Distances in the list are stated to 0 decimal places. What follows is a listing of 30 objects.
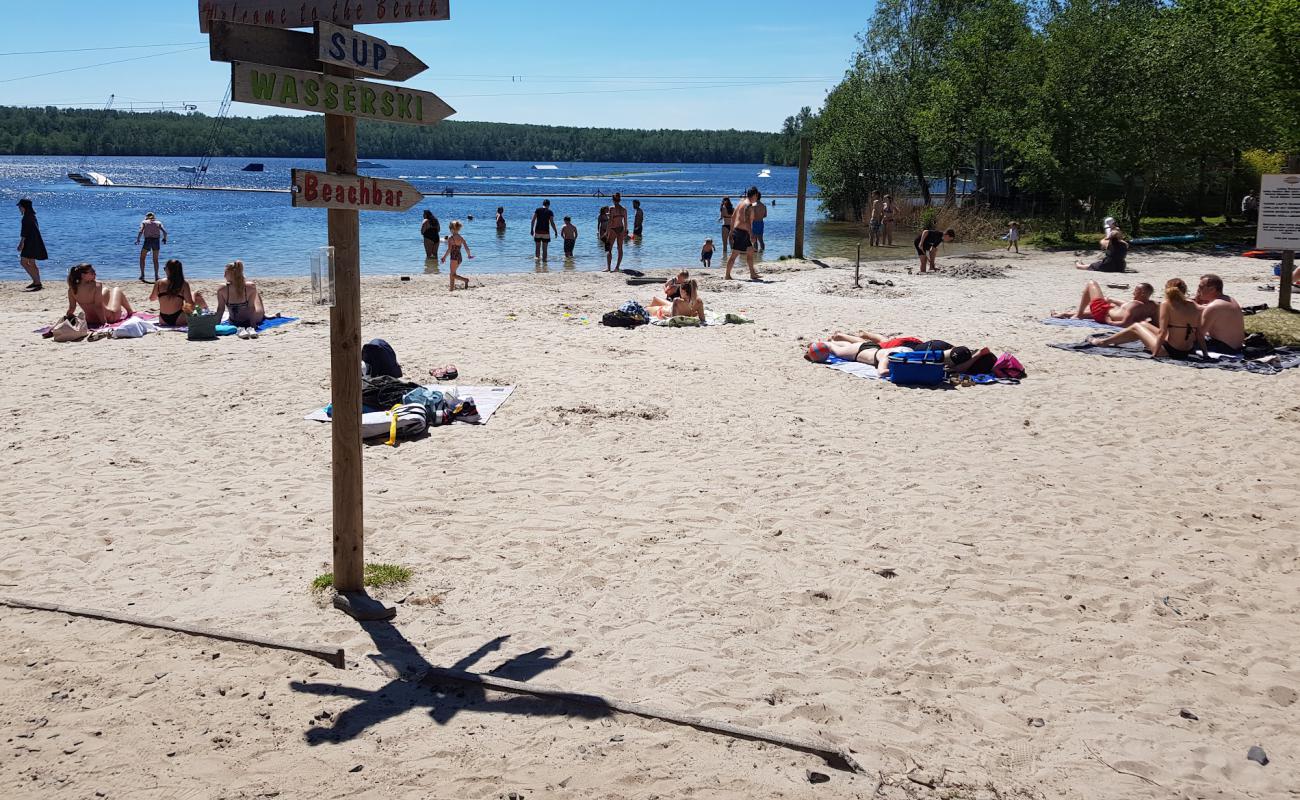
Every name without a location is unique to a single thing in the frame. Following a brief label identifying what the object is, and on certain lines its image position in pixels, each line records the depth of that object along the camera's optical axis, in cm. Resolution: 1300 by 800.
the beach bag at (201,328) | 1160
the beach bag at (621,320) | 1268
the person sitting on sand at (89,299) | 1205
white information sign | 1292
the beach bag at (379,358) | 922
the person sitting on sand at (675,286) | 1369
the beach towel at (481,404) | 775
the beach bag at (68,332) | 1155
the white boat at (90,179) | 6670
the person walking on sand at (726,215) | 2450
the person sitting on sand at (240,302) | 1237
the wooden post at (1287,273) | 1328
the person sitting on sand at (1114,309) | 1186
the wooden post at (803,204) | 2155
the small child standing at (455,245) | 1747
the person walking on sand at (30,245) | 1758
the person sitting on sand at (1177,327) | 1076
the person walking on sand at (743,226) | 1766
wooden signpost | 393
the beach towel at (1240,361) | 1038
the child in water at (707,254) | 2252
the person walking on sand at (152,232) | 1911
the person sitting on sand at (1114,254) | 1905
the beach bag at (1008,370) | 991
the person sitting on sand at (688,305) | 1294
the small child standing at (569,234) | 2477
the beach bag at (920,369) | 965
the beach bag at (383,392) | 836
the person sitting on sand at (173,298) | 1234
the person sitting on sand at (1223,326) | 1091
